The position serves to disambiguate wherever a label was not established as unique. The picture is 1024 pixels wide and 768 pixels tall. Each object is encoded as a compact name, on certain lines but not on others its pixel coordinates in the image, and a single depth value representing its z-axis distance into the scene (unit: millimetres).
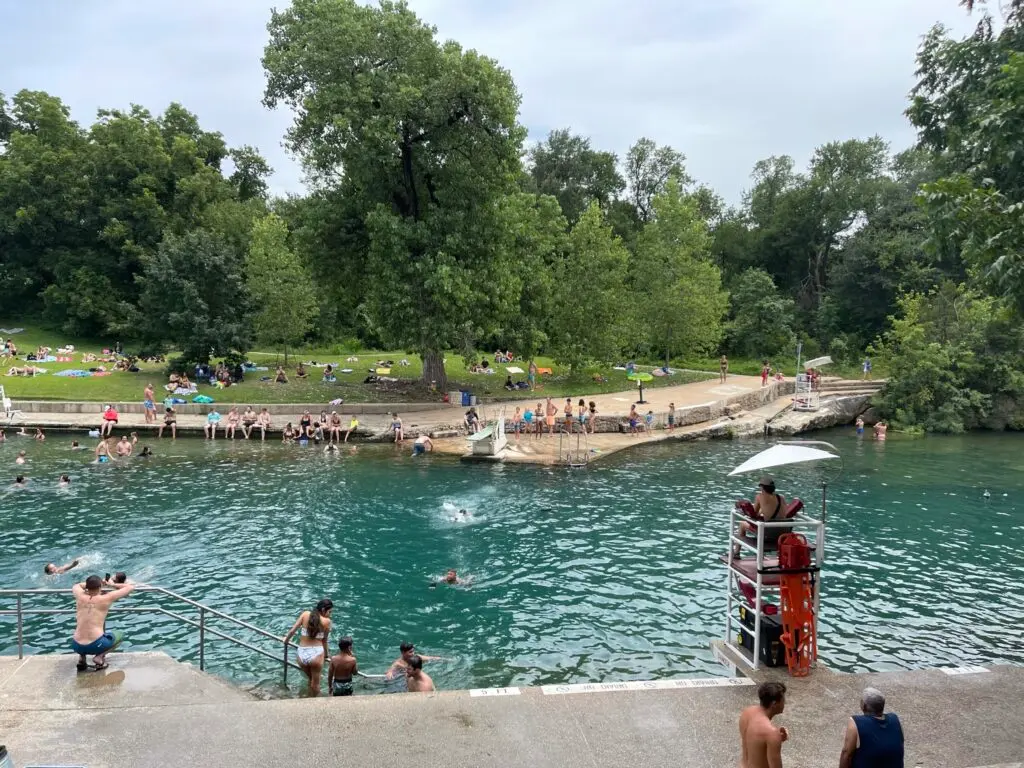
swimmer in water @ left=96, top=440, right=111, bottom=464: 26688
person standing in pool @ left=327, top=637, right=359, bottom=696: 9766
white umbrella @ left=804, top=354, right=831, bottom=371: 36519
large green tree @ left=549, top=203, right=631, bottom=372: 42688
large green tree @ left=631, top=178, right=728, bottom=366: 46438
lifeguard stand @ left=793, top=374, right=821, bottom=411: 37969
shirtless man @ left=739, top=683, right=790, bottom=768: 5812
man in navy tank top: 5793
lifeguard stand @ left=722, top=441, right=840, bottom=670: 8328
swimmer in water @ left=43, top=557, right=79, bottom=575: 15663
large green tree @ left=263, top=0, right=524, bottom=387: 32156
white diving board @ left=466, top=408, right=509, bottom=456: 27938
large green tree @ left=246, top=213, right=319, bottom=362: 44844
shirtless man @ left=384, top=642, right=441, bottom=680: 10352
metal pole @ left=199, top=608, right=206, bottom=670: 10058
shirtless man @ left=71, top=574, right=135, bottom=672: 9117
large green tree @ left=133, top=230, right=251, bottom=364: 39938
